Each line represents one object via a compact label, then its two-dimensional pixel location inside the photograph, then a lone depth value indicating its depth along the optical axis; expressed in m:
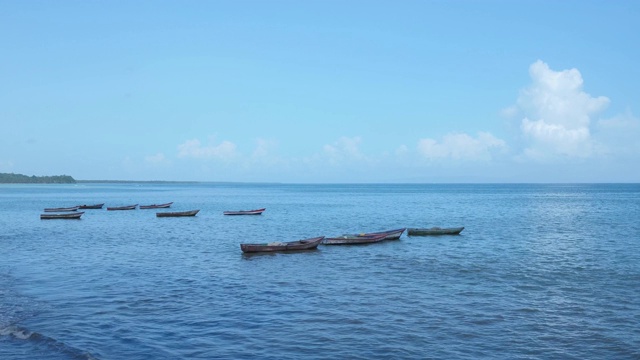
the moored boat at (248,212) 79.59
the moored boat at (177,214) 75.19
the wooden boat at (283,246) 37.44
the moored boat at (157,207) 89.72
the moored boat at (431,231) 50.28
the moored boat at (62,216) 69.12
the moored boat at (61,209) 81.12
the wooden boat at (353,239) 42.45
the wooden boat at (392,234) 45.88
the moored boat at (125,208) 88.63
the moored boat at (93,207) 86.61
